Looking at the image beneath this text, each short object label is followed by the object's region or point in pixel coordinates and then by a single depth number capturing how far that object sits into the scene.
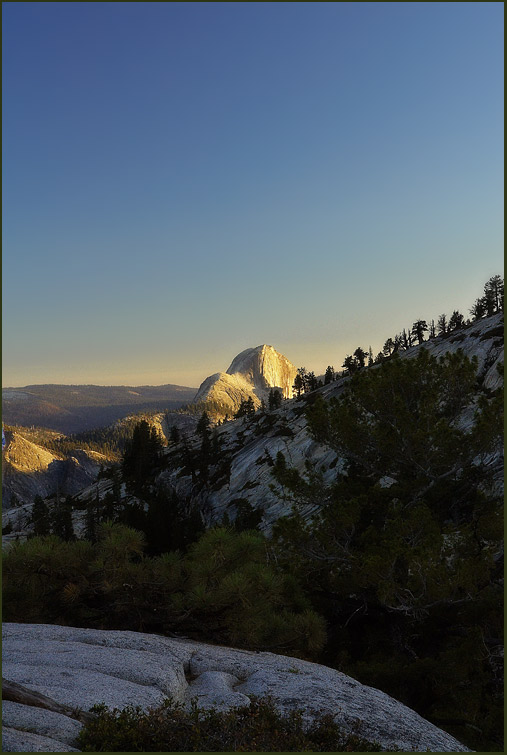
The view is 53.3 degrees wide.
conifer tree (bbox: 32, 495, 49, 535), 80.06
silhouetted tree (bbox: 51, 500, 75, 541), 75.31
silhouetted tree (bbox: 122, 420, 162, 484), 101.06
